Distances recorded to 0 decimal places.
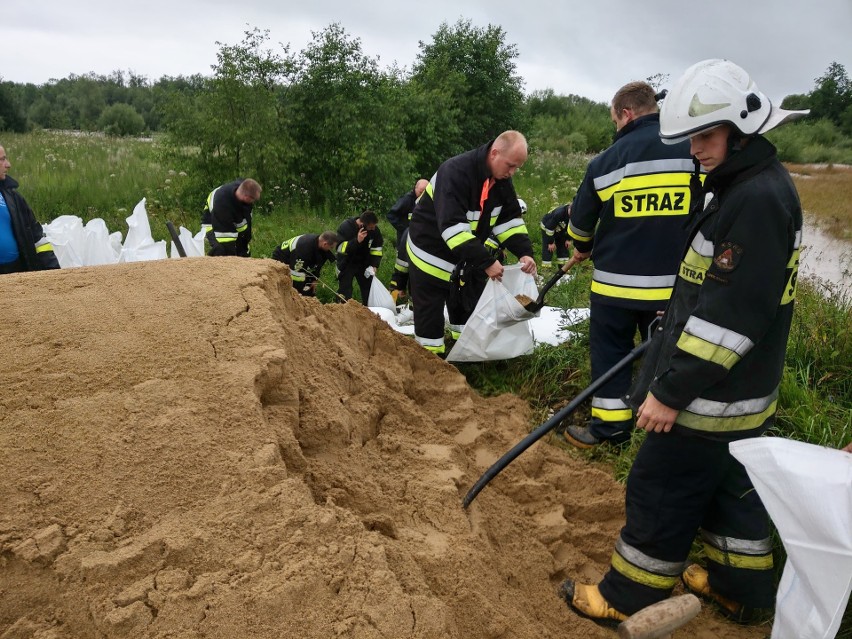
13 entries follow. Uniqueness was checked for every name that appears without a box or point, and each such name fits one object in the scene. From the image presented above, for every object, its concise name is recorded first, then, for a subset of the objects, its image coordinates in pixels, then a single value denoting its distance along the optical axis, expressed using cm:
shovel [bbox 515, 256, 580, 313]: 411
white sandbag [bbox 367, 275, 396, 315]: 631
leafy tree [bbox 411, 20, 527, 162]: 1842
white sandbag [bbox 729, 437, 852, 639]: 175
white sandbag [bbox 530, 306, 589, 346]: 491
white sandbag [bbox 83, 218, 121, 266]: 550
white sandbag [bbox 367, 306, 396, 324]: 583
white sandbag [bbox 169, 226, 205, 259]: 612
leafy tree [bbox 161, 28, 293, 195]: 1020
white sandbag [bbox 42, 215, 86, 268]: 533
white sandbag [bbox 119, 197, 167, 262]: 566
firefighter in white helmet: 193
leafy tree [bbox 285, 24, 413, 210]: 1130
